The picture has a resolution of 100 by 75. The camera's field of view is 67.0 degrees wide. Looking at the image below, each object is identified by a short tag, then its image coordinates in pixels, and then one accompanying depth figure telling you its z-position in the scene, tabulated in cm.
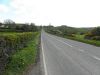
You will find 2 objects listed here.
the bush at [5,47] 366
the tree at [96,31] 2204
